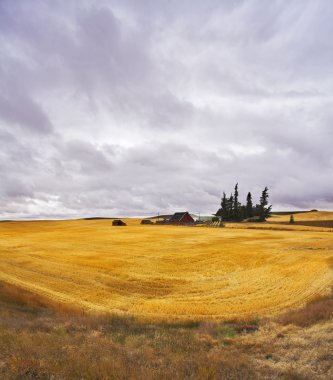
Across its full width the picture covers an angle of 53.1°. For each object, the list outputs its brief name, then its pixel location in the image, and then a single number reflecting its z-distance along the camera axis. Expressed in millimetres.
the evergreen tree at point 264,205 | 121062
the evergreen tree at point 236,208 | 121500
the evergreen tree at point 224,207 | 123900
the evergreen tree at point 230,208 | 122438
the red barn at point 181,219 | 106012
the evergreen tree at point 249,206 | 124375
